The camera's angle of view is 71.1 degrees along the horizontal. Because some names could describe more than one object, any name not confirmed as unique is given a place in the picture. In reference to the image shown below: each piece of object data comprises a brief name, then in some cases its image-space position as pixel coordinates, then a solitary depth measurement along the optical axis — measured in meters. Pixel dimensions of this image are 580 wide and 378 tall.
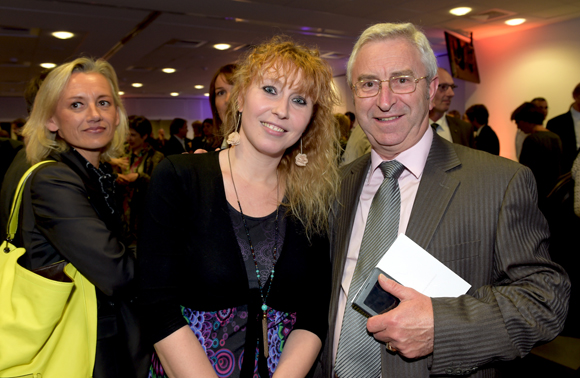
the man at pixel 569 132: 5.34
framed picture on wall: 6.60
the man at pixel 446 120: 4.24
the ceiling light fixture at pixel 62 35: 6.70
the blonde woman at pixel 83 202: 1.49
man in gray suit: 1.23
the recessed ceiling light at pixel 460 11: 6.03
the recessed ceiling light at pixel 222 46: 7.96
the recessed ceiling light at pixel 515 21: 6.90
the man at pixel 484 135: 5.96
